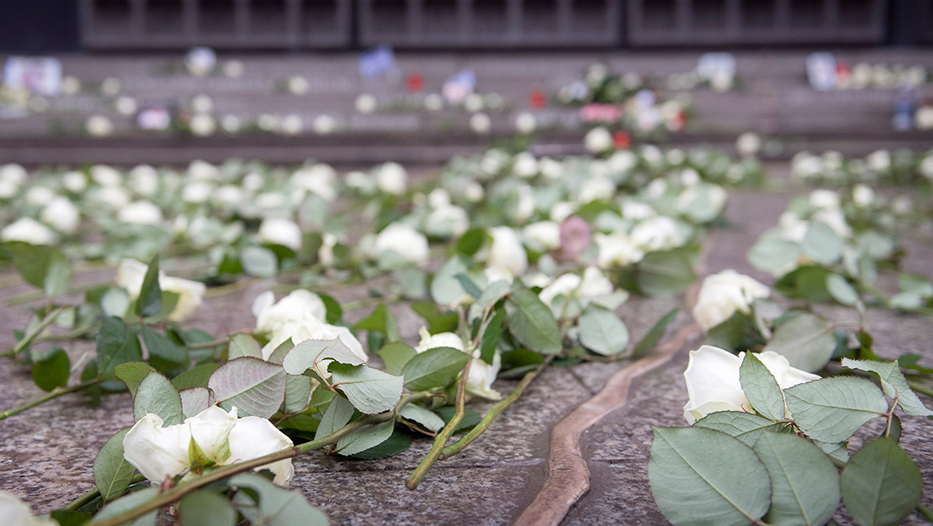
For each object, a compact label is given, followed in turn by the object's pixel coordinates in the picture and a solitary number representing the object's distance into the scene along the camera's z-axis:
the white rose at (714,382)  0.38
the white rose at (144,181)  1.80
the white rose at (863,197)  1.42
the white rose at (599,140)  2.20
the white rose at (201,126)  3.02
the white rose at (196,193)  1.48
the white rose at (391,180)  1.67
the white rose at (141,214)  1.24
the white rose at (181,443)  0.32
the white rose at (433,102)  3.57
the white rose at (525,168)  1.73
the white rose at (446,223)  1.15
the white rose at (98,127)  3.07
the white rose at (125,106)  3.54
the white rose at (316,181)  1.56
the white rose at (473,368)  0.48
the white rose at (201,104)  3.55
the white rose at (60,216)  1.33
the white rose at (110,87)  3.65
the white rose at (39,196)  1.52
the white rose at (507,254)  0.81
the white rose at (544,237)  0.97
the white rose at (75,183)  1.81
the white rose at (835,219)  1.00
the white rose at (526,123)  2.92
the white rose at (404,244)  0.94
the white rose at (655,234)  0.85
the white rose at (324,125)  3.29
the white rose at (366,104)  3.62
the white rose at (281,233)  1.00
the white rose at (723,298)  0.60
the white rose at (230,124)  3.21
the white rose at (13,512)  0.24
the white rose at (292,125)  3.35
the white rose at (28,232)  1.08
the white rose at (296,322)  0.44
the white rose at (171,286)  0.64
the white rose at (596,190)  1.28
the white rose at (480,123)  3.31
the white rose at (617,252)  0.82
